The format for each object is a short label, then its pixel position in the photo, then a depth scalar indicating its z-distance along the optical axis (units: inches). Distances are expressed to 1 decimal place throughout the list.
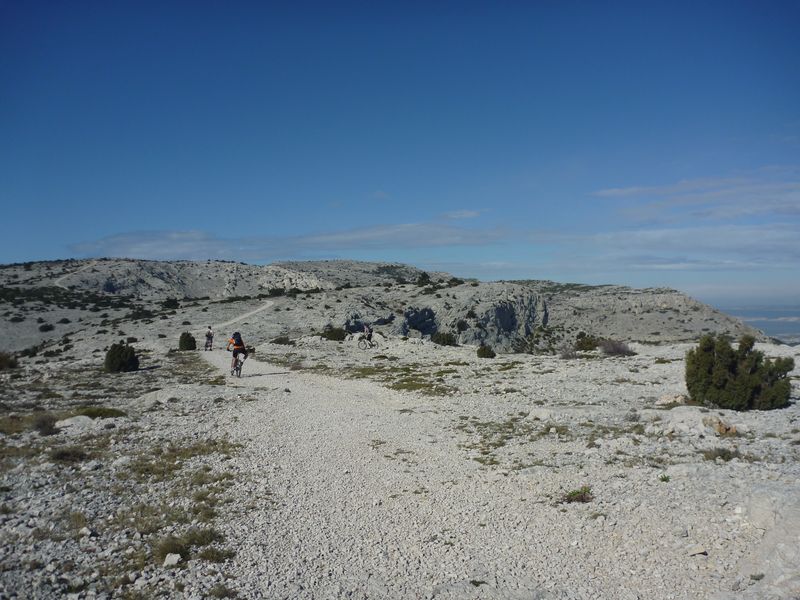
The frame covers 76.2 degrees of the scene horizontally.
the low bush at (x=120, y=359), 1341.0
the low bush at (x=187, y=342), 1946.4
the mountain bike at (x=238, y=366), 1231.5
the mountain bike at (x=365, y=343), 1945.1
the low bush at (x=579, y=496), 435.2
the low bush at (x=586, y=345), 1711.4
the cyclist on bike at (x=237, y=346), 1221.5
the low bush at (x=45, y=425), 651.5
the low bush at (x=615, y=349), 1514.5
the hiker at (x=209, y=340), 1899.6
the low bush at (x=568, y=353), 1492.4
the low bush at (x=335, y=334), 2140.7
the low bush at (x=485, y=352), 1649.9
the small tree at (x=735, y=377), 727.7
